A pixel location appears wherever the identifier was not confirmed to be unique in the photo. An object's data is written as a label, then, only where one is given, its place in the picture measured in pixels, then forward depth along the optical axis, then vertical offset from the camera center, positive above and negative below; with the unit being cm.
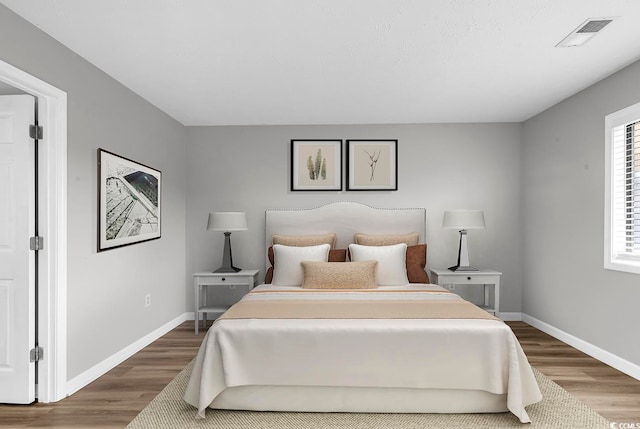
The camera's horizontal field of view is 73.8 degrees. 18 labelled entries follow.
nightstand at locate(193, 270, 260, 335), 473 -77
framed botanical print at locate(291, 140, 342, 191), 528 +59
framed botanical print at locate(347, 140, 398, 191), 526 +58
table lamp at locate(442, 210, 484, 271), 471 -12
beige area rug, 257 -129
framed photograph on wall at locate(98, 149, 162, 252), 345 +9
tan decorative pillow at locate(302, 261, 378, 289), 404 -61
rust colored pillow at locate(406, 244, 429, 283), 459 -56
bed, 267 -97
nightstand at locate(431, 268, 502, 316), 467 -72
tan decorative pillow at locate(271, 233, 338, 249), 493 -33
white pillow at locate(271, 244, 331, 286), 432 -50
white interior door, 282 -27
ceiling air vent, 258 +115
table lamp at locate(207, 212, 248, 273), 480 -17
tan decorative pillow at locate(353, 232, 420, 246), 488 -31
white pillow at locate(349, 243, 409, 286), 434 -49
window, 339 +18
